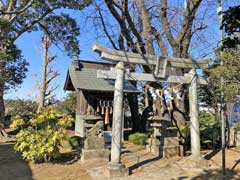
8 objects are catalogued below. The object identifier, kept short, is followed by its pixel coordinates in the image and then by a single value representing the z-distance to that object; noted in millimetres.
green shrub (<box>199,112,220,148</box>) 10789
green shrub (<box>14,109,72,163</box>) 8266
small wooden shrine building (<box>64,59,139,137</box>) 13155
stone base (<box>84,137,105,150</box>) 8484
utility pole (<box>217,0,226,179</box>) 7164
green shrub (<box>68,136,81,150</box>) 10773
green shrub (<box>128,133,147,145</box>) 11879
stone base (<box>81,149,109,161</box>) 8336
